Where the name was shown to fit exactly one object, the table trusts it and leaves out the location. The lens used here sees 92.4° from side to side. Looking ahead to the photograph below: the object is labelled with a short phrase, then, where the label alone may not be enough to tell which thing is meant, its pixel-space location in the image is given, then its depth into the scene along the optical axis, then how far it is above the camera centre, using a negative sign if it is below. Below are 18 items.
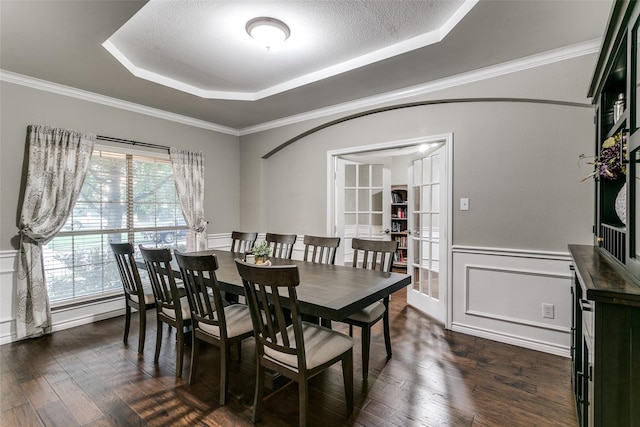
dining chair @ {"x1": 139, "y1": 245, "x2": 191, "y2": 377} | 2.21 -0.66
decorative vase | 1.52 +0.06
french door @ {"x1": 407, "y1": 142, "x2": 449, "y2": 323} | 3.22 -0.17
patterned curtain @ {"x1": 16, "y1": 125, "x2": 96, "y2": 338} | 2.92 +0.04
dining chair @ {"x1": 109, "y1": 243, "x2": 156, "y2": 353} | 2.56 -0.65
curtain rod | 3.48 +0.87
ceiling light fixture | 2.21 +1.36
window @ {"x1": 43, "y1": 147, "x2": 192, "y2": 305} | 3.27 -0.08
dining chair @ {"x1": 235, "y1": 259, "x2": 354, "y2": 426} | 1.55 -0.74
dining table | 1.68 -0.47
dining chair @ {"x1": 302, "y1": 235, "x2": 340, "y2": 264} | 3.00 -0.28
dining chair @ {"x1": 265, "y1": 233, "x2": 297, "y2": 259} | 3.32 -0.31
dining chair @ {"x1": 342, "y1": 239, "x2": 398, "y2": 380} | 2.21 -0.72
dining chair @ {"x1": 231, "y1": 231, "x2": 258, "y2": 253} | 3.70 -0.28
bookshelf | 6.00 -0.06
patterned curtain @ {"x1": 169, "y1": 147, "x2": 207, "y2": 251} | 4.11 +0.38
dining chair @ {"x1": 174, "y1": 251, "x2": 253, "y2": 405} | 1.91 -0.73
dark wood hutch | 0.98 -0.23
